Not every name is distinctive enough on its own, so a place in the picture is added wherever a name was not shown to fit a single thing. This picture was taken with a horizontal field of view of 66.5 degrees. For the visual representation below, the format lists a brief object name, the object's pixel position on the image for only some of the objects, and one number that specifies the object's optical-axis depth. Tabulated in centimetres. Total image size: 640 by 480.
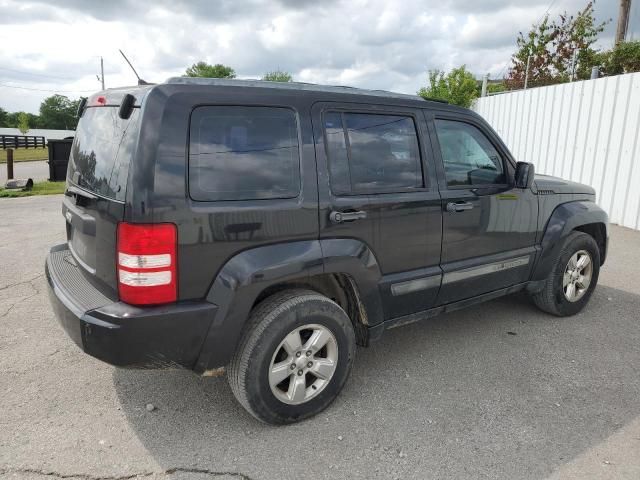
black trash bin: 1051
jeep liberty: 237
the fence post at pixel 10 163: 1383
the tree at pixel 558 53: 1892
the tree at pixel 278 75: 4460
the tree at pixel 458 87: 1725
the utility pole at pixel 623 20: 1577
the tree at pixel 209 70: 5044
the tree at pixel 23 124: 5380
